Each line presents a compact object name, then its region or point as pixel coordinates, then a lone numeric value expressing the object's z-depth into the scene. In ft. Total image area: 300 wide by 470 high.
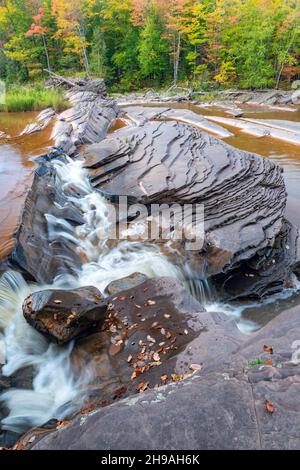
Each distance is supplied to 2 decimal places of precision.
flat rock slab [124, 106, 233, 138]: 51.95
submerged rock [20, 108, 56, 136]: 36.22
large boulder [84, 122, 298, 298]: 18.98
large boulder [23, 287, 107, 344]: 12.17
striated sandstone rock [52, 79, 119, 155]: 33.75
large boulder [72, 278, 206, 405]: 10.60
